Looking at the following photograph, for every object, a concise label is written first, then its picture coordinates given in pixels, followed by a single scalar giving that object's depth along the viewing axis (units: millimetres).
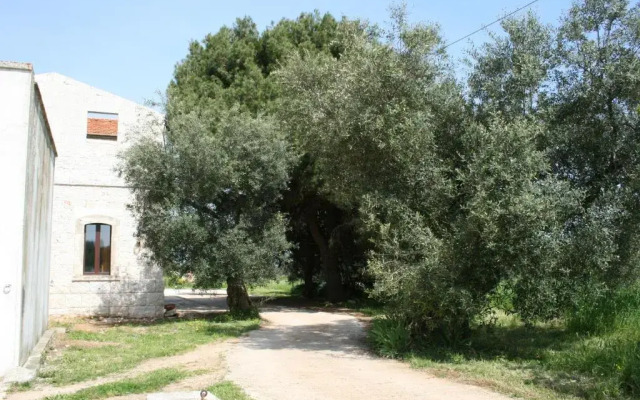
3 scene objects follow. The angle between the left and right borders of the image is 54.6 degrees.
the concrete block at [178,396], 7905
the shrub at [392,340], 13164
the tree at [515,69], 12359
